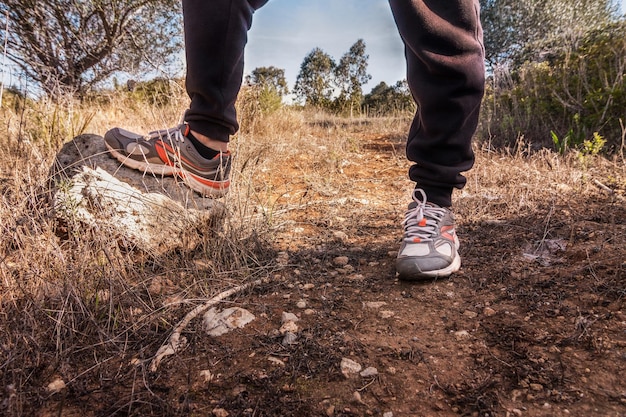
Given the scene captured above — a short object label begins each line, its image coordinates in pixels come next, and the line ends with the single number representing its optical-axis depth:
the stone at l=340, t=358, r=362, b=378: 0.89
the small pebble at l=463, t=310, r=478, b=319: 1.13
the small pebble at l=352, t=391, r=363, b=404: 0.81
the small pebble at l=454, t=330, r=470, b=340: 1.03
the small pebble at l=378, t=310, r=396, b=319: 1.13
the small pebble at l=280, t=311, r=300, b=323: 1.10
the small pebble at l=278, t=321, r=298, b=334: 1.04
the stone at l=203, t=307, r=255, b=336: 1.05
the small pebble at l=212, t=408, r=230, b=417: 0.78
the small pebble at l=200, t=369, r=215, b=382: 0.87
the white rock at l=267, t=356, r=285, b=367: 0.92
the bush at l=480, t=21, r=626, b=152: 3.25
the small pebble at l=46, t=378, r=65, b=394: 0.83
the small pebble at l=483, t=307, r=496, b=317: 1.13
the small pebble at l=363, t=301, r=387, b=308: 1.20
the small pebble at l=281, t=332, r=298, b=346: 0.99
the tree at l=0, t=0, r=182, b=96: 5.85
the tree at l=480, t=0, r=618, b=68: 16.25
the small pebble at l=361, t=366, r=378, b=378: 0.88
